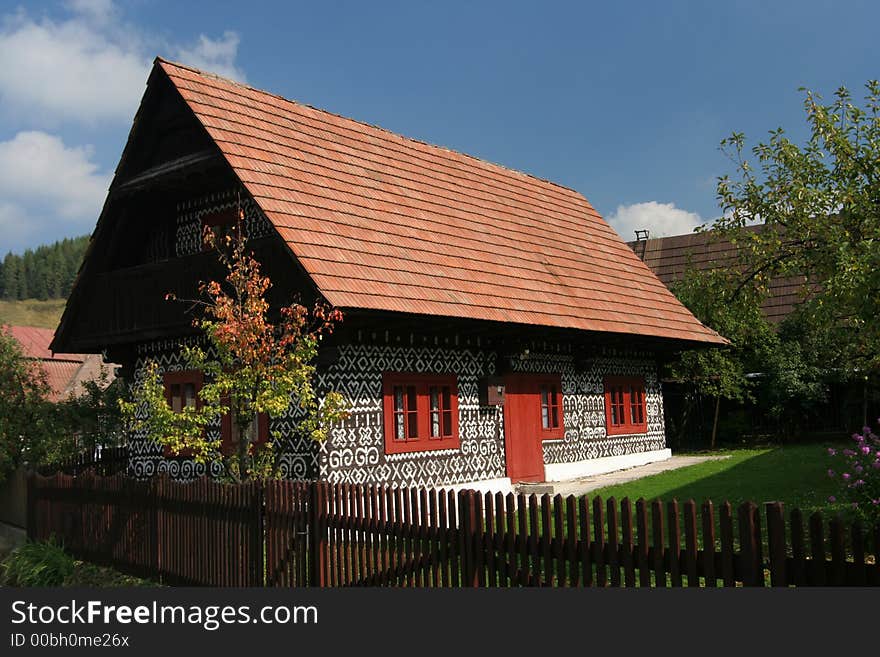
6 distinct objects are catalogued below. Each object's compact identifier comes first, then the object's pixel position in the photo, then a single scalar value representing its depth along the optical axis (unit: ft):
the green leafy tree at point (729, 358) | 71.56
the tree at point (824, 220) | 36.81
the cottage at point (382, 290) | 39.73
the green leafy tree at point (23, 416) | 50.49
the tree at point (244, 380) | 30.25
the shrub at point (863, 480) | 25.73
